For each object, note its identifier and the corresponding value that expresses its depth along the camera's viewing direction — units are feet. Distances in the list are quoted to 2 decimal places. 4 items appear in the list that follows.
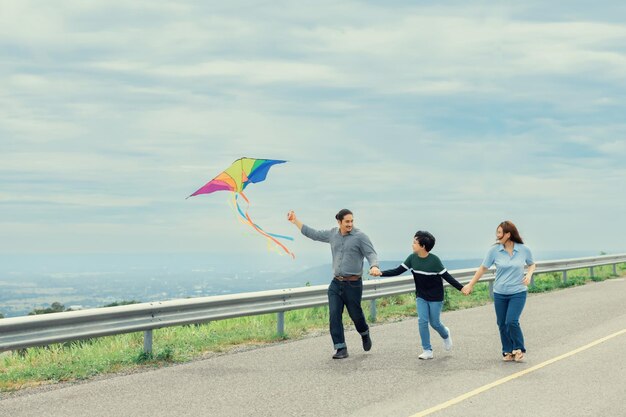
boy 38.09
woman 36.96
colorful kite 39.29
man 38.60
